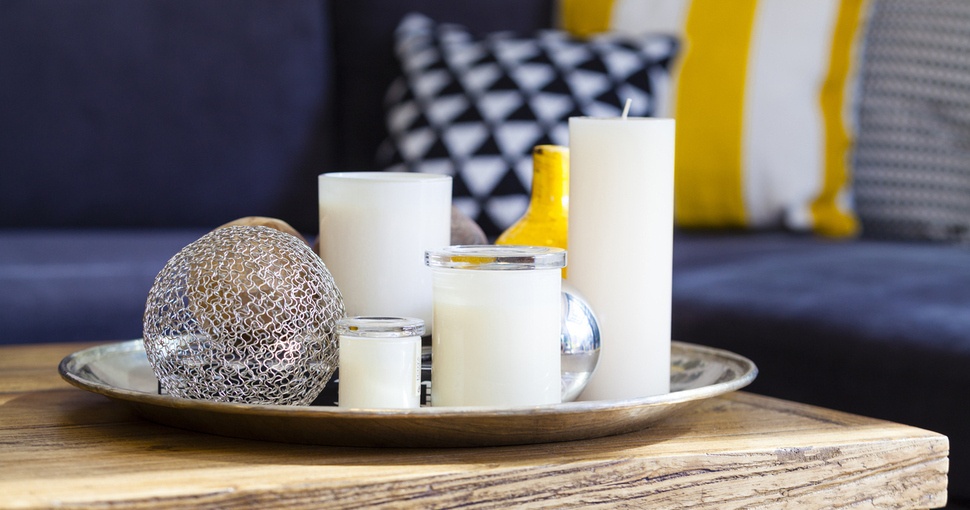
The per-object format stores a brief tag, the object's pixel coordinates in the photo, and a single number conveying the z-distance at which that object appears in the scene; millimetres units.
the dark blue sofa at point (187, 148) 2135
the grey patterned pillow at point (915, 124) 2596
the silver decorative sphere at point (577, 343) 1327
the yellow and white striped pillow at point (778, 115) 2756
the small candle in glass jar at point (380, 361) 1271
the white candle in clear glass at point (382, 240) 1354
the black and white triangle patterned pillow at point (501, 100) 2633
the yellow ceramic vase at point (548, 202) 1453
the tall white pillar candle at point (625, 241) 1361
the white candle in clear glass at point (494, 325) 1272
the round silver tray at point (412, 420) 1232
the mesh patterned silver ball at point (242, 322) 1280
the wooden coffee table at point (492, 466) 1164
